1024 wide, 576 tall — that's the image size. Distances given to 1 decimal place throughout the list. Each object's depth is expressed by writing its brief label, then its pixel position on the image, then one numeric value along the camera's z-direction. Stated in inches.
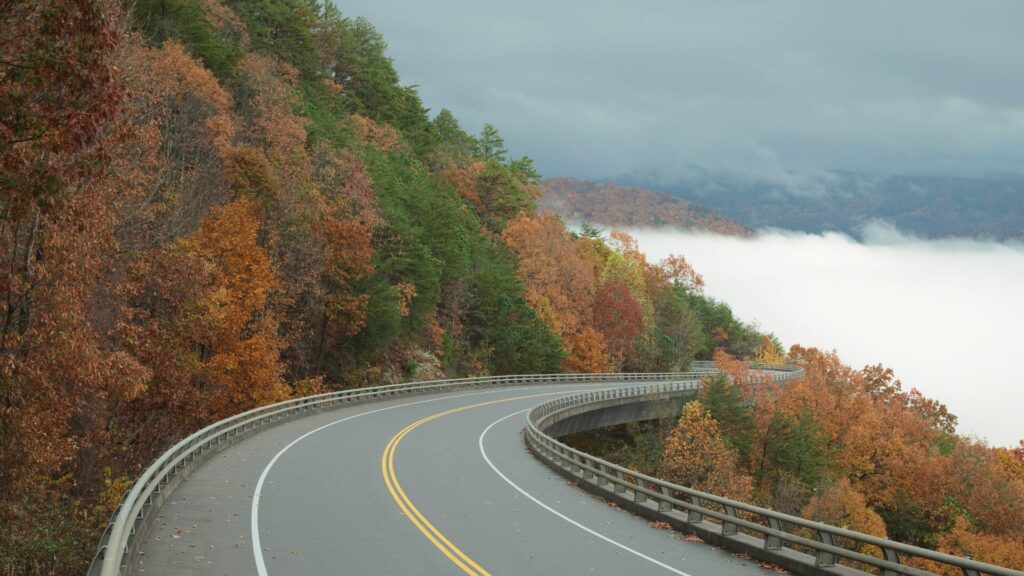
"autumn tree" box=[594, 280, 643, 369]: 3759.8
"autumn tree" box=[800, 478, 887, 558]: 2350.1
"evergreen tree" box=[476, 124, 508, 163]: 4938.5
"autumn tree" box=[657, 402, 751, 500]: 2310.5
